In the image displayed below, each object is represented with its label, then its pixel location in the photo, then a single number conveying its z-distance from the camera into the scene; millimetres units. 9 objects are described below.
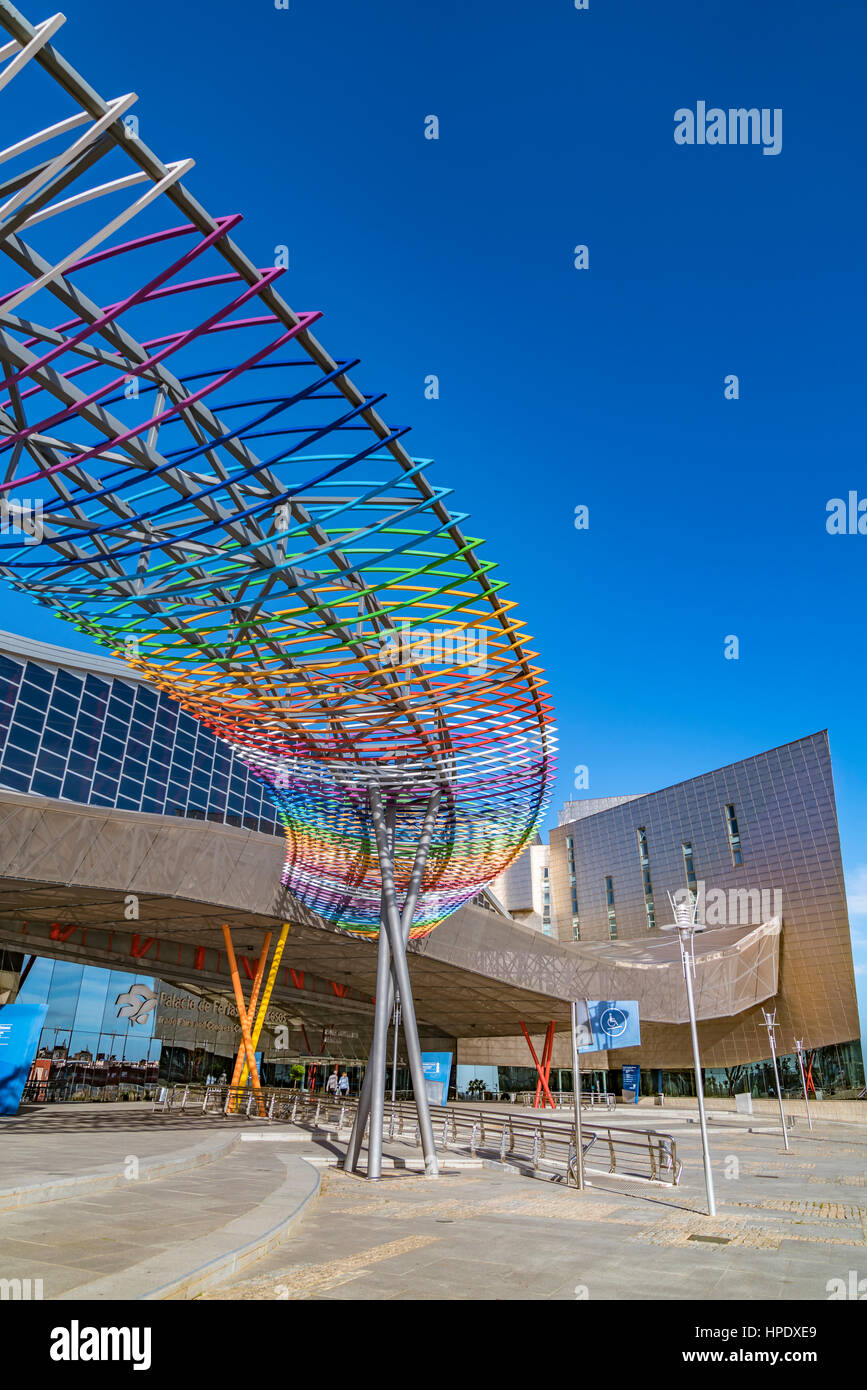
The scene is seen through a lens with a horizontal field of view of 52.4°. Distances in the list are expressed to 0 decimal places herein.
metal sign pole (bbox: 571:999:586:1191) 13578
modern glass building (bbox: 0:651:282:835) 43500
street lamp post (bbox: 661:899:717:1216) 14640
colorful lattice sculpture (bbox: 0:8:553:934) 6617
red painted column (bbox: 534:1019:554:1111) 49219
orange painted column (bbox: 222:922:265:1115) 28578
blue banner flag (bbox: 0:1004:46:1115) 22562
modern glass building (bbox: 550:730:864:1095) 62156
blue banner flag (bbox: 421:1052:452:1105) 22734
